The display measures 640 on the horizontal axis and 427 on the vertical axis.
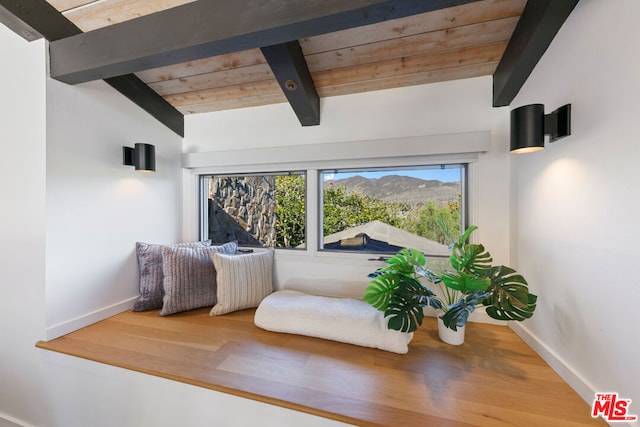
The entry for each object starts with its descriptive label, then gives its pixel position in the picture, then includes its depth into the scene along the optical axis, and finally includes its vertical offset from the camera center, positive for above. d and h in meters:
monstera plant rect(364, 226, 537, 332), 1.05 -0.37
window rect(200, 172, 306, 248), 1.90 +0.02
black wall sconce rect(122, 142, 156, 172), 1.54 +0.36
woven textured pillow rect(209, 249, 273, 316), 1.58 -0.48
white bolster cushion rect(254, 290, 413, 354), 1.20 -0.60
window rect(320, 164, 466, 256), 1.61 +0.03
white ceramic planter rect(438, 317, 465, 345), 1.25 -0.66
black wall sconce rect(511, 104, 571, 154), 0.98 +0.36
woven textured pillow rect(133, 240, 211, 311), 1.62 -0.47
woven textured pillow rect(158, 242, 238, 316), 1.54 -0.46
